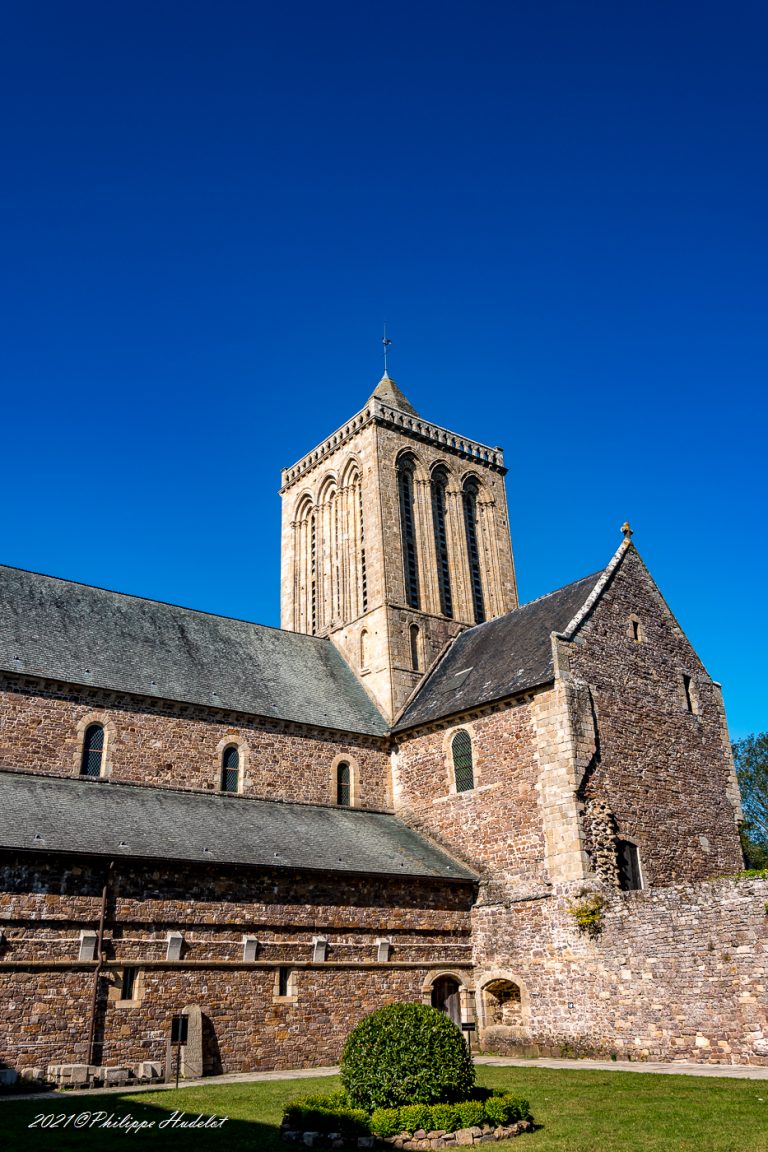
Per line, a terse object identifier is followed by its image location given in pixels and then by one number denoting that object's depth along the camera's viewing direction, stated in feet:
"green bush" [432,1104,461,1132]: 37.70
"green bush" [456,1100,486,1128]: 38.11
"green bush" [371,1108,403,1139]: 37.45
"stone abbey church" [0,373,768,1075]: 62.85
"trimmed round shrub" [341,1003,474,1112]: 40.14
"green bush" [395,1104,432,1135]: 37.63
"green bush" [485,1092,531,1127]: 38.60
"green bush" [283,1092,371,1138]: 38.01
